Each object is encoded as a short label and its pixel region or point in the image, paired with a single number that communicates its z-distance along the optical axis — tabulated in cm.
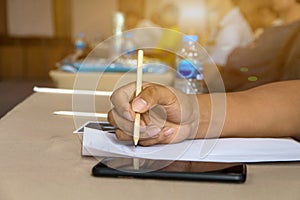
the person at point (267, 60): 132
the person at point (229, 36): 251
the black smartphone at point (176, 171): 57
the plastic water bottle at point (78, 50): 206
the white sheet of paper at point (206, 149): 64
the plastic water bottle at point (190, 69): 115
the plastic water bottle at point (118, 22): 410
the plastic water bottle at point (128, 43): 238
